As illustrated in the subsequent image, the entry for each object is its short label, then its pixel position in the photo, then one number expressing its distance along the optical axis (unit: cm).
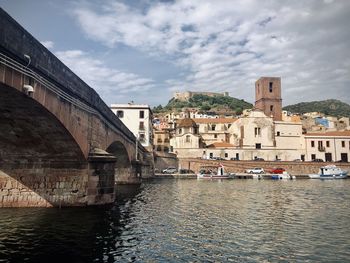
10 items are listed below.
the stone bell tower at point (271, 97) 9225
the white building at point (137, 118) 6831
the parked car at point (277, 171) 6606
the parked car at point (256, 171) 6695
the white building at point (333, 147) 7756
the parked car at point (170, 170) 6904
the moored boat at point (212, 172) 5862
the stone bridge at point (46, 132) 1216
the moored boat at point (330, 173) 6191
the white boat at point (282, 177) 6097
